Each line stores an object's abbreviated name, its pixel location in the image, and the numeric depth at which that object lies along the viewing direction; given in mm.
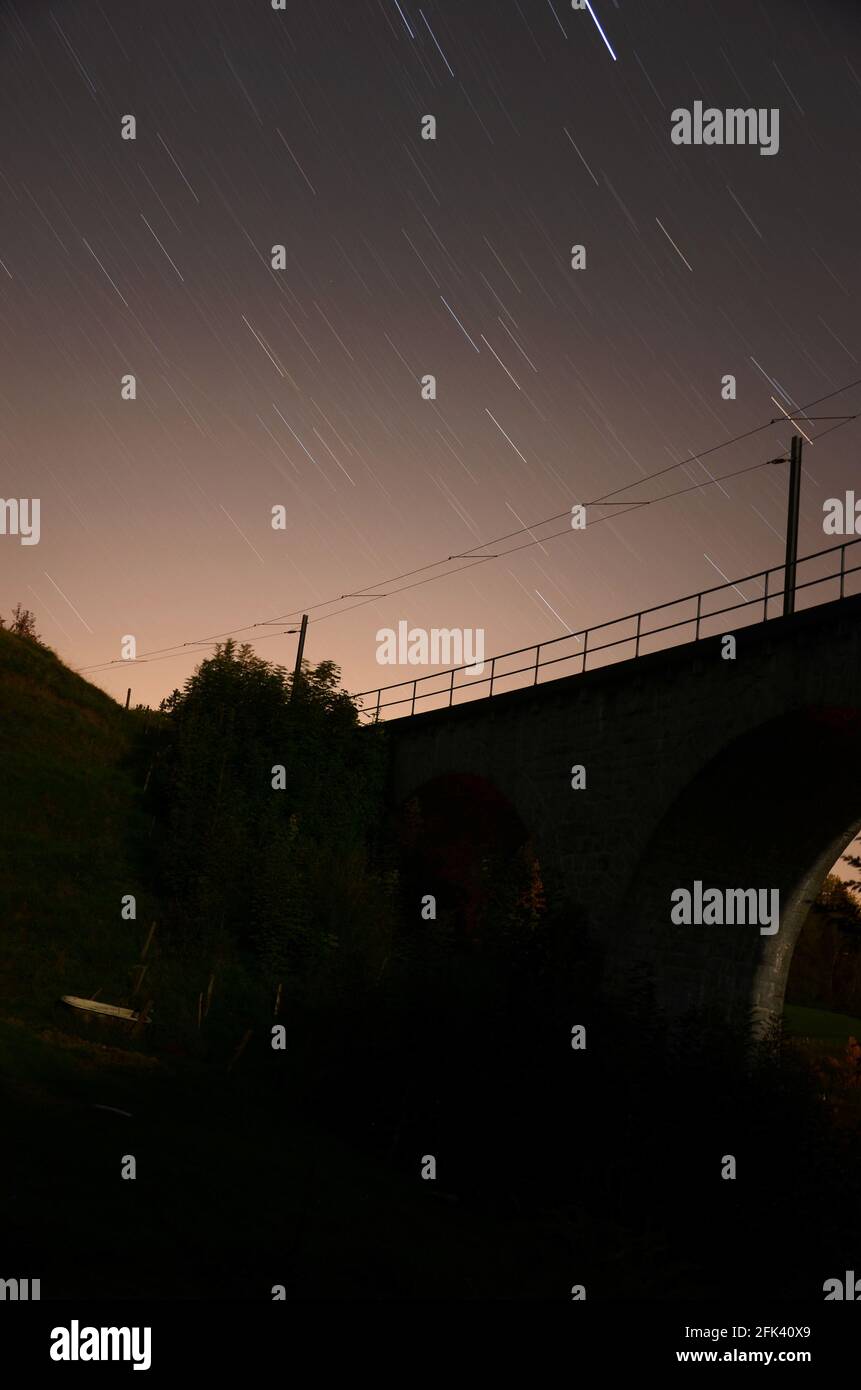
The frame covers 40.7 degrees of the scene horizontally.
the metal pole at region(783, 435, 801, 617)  24625
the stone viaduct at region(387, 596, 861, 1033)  22047
